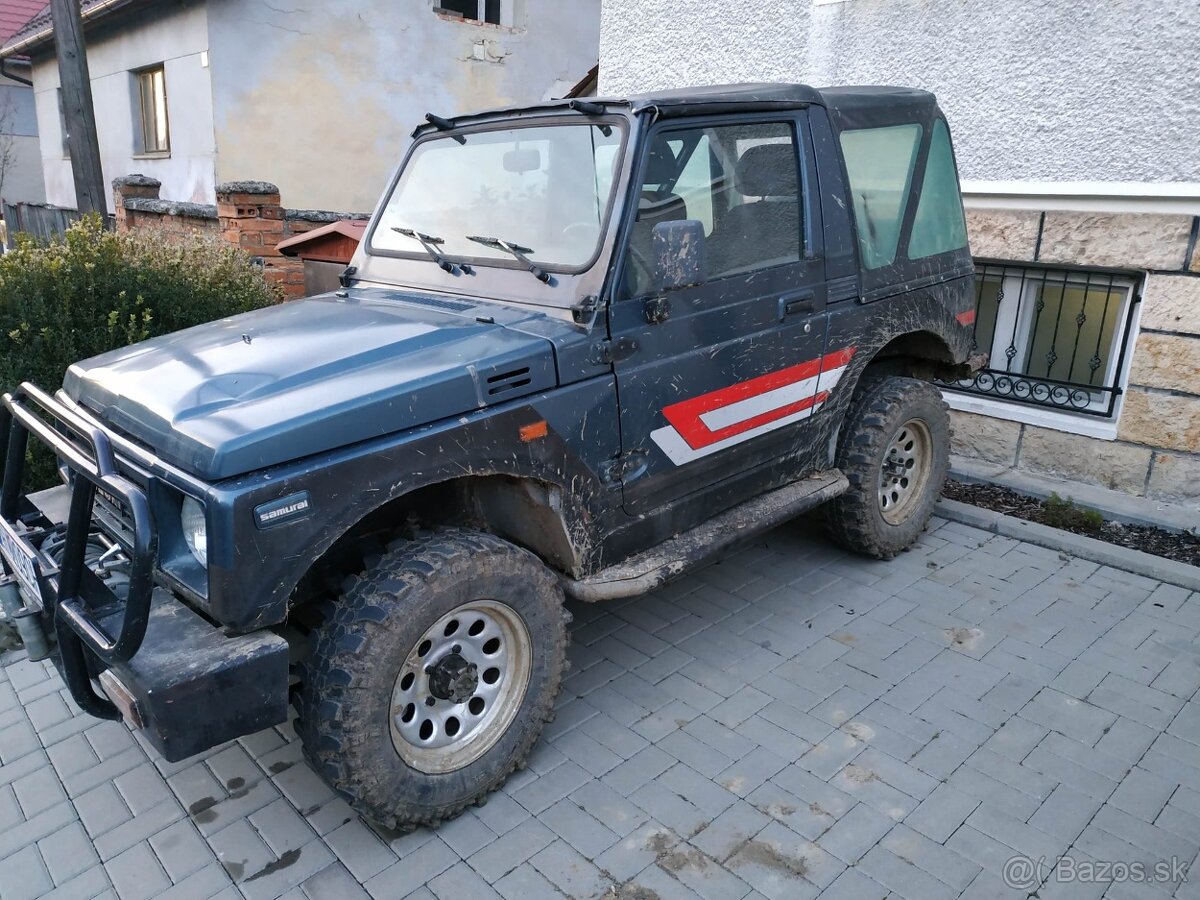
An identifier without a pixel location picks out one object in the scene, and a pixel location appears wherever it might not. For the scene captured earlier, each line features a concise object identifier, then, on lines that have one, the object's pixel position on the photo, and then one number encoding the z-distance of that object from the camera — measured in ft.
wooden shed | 21.53
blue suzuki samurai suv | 7.98
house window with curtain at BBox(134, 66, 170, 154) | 40.81
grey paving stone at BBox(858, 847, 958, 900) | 8.60
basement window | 17.62
